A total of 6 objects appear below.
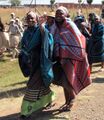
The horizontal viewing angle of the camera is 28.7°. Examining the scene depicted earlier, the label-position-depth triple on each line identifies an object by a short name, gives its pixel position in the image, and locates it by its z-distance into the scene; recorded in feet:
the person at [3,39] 26.47
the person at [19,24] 25.90
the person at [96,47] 16.98
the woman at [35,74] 10.50
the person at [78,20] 17.27
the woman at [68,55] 10.74
